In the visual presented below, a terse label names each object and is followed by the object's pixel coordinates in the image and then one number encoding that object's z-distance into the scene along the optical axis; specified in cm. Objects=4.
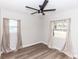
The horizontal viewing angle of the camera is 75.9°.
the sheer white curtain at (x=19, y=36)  299
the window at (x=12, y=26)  279
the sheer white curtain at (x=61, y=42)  240
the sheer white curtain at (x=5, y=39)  254
